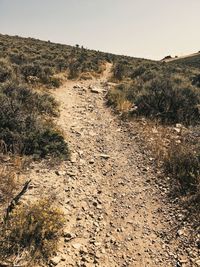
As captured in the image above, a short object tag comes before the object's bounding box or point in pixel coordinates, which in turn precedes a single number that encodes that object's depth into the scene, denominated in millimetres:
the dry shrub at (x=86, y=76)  14383
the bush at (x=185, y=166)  5334
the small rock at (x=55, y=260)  3629
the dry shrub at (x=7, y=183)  4443
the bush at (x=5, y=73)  9927
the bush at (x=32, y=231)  3581
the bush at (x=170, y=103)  9012
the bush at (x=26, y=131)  5929
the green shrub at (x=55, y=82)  12138
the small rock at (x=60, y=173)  5553
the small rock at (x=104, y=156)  6658
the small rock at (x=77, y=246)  3993
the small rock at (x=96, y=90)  12247
